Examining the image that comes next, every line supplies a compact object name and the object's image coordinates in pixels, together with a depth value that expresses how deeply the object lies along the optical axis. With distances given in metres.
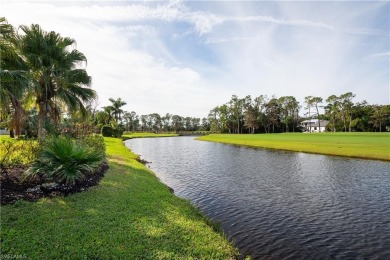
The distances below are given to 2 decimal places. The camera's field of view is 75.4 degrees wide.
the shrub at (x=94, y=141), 17.03
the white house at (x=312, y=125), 128.02
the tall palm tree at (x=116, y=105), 84.75
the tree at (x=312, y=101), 106.41
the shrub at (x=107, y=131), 62.38
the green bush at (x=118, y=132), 65.87
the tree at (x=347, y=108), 93.75
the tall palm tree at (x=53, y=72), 16.58
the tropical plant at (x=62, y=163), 9.76
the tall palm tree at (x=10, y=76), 9.50
